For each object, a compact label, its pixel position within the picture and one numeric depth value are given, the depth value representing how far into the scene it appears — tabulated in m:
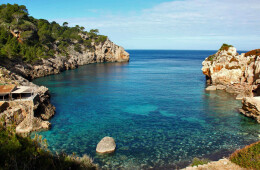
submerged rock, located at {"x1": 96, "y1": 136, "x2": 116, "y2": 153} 24.06
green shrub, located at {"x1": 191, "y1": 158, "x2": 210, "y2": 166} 18.55
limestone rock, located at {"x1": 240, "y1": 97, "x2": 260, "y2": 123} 33.44
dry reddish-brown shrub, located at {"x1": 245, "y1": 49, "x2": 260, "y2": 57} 53.09
